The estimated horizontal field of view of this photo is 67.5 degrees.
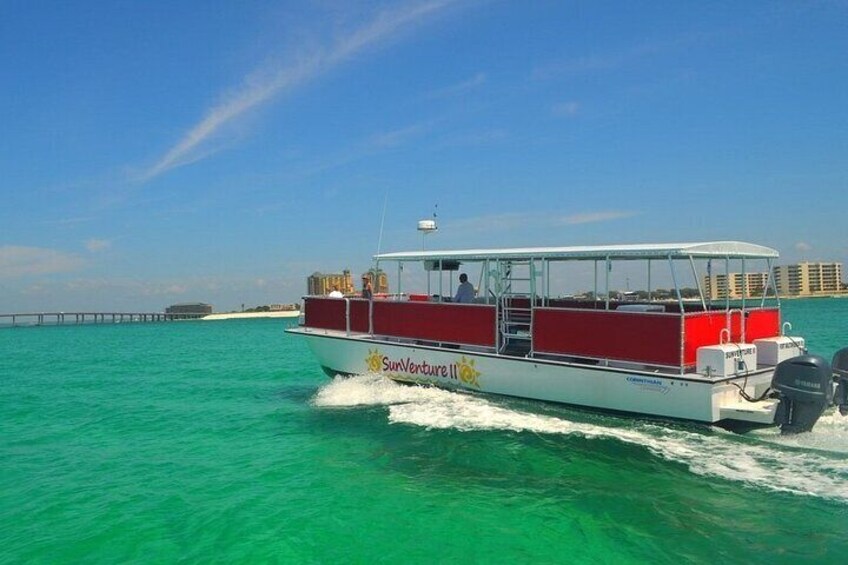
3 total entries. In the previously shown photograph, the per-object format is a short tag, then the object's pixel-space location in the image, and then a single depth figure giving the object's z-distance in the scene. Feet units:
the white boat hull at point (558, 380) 34.32
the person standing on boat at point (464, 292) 47.11
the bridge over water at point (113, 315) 406.54
